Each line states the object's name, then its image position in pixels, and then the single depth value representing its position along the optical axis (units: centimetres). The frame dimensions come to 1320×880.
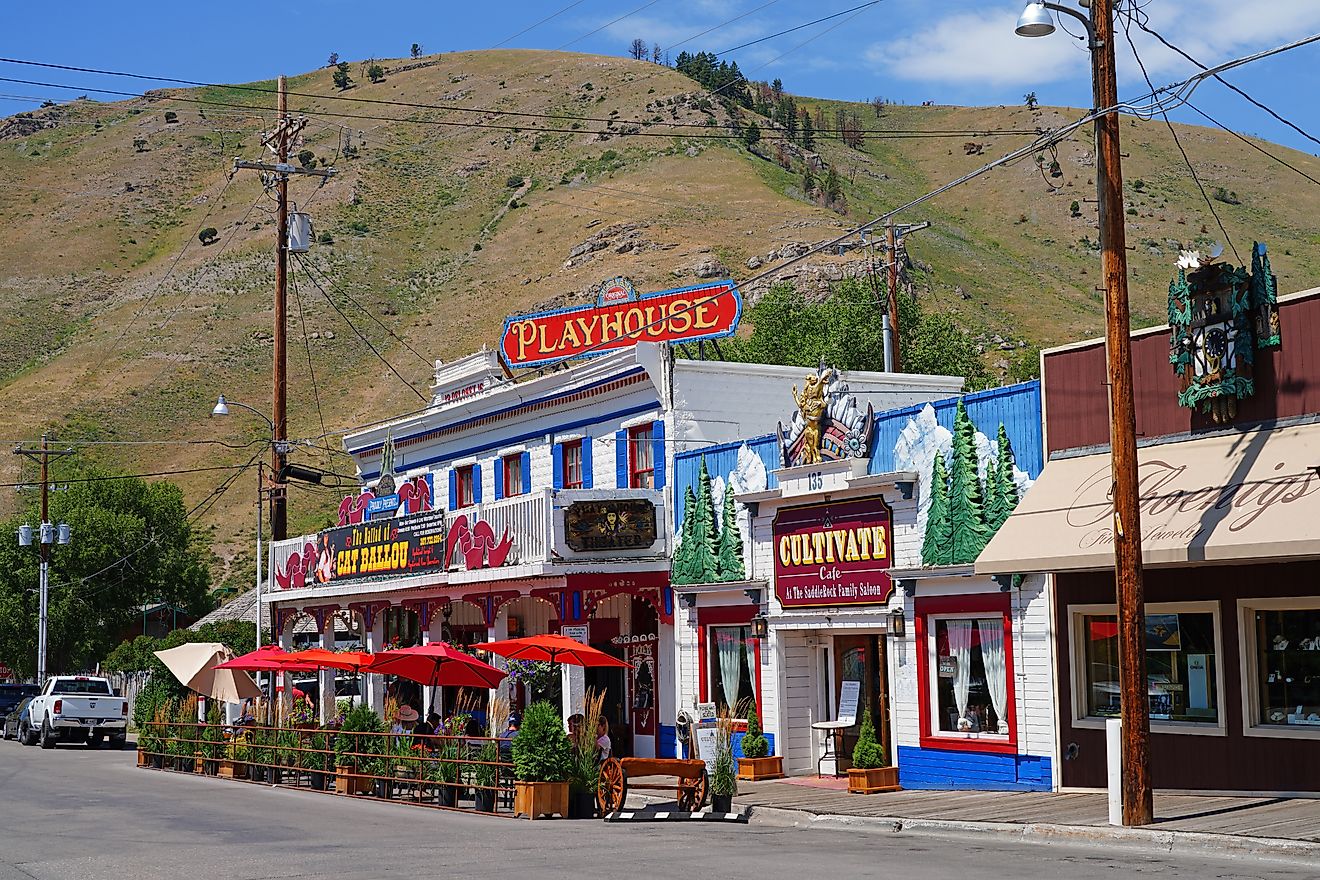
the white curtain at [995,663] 1981
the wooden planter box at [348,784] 2434
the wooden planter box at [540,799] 1967
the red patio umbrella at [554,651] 2311
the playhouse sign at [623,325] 2839
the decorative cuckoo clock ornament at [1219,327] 1680
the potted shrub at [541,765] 1970
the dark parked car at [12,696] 4666
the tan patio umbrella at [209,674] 3231
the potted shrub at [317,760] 2550
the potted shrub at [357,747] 2428
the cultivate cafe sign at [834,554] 2198
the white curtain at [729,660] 2491
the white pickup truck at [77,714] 4066
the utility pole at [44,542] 5044
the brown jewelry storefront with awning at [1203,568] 1590
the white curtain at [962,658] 2050
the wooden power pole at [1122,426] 1509
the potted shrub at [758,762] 2336
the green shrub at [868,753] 2094
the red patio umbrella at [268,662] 2916
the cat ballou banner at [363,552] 2986
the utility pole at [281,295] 3300
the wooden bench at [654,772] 1936
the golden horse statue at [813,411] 2311
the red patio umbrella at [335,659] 2686
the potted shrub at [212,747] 2953
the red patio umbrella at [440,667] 2397
